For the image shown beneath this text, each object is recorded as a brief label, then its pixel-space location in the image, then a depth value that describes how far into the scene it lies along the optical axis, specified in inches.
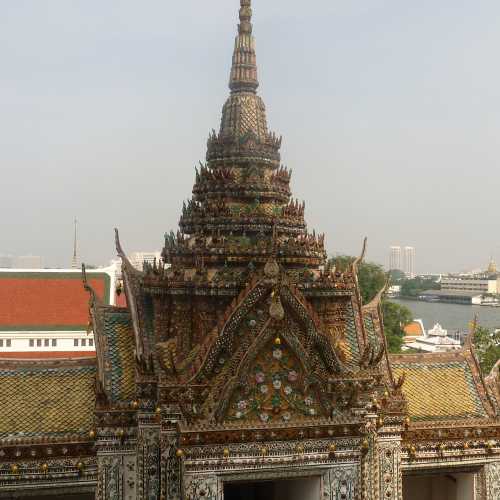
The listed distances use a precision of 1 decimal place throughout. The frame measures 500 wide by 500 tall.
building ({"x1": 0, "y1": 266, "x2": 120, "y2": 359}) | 1289.4
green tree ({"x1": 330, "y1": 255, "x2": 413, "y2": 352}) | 1784.0
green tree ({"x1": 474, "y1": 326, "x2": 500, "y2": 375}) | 1333.5
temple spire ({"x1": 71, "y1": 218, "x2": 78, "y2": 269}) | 2355.4
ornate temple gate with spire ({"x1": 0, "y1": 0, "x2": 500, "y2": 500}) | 454.3
